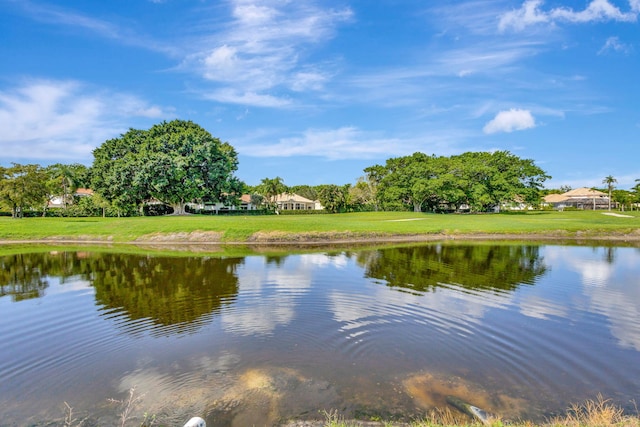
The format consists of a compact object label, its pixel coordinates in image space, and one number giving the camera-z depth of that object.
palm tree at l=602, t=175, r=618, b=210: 101.94
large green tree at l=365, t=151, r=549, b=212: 73.62
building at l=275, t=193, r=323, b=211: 111.31
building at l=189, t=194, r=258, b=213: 85.00
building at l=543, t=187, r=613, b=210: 118.93
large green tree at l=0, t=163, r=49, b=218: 51.28
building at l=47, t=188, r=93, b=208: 105.70
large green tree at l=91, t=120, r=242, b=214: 55.84
